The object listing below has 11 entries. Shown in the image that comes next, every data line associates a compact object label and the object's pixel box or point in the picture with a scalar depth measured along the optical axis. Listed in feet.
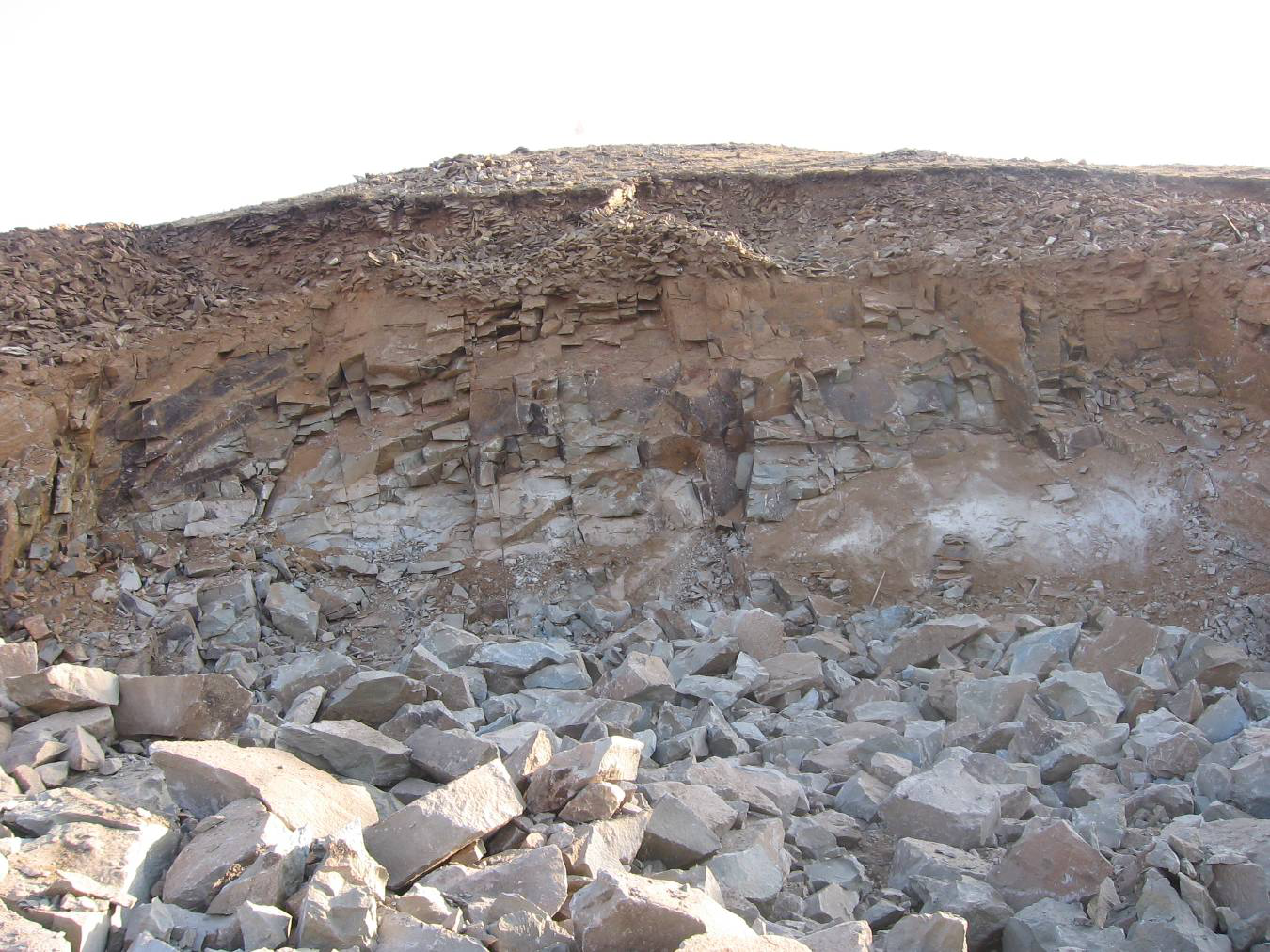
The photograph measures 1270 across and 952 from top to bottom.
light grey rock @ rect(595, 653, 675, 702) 19.85
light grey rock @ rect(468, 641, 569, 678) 21.65
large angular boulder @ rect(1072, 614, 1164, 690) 21.80
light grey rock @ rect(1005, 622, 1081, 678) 21.96
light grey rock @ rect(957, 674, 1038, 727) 19.33
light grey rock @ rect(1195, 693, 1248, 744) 18.24
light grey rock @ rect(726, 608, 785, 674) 23.17
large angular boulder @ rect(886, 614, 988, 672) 23.56
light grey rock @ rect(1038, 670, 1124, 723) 19.21
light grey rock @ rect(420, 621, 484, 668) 22.66
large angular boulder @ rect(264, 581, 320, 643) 26.32
